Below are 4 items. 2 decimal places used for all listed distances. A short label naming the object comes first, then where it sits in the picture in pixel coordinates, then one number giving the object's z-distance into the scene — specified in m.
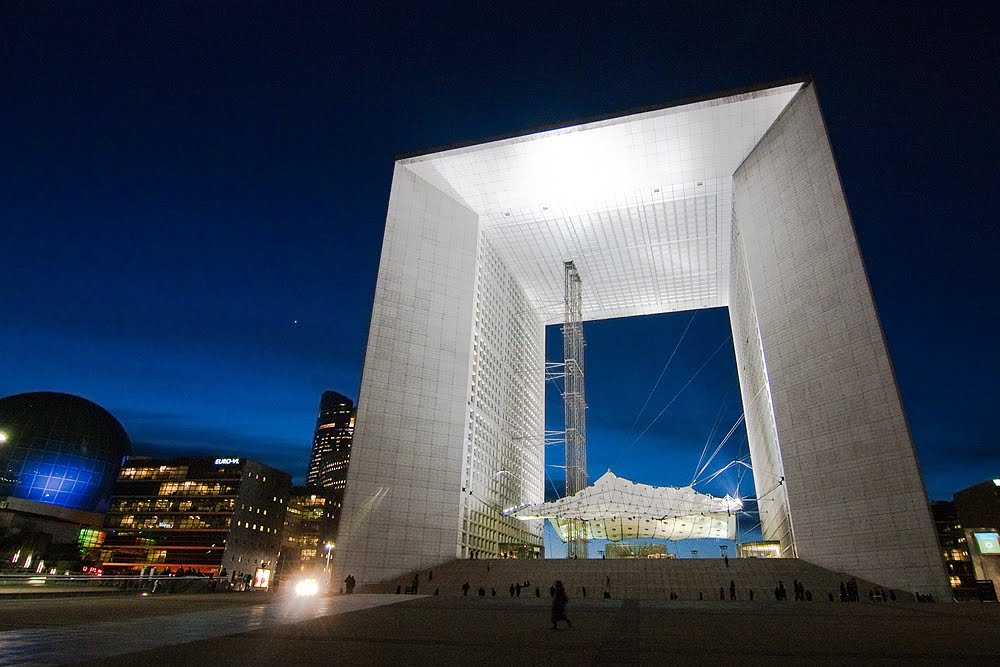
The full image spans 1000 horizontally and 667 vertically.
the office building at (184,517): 77.44
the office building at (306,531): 100.06
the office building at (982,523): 40.75
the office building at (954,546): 71.94
